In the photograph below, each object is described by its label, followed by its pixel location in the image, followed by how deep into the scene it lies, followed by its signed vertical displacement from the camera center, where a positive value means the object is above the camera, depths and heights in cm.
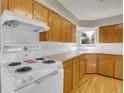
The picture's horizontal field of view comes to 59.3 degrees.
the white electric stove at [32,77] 107 -38
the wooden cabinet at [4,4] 144 +52
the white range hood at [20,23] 137 +30
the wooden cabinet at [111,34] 380 +34
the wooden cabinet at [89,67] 228 -73
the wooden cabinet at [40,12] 193 +57
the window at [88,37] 462 +25
